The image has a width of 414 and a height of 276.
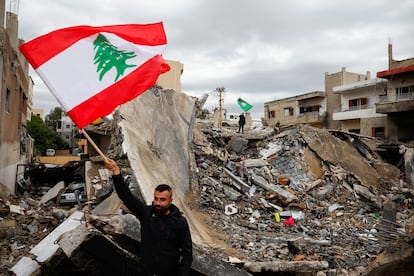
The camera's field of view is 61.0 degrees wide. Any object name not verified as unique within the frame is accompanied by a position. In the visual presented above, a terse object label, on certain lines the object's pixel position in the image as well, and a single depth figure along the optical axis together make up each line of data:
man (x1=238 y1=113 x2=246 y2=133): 17.05
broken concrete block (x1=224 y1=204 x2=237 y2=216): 8.54
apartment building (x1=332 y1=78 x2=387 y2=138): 24.07
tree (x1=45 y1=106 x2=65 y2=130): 50.81
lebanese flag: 3.26
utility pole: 27.66
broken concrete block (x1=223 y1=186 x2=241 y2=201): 9.30
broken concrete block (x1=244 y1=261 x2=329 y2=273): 4.63
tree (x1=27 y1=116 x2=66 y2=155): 35.88
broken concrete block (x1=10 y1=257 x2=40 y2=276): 3.89
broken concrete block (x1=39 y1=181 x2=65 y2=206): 7.97
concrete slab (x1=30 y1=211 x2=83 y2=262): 4.03
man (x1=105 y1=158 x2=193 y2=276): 2.58
